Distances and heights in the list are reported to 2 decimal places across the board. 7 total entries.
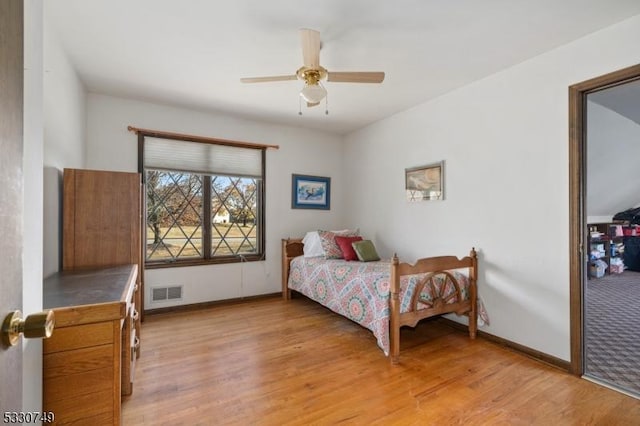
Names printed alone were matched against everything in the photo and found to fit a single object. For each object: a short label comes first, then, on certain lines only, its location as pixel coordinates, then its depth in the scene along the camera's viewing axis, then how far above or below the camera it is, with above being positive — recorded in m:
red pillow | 3.75 -0.43
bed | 2.45 -0.73
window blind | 3.59 +0.72
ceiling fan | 2.14 +1.02
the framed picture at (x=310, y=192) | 4.46 +0.33
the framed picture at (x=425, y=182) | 3.29 +0.36
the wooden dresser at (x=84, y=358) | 1.21 -0.60
